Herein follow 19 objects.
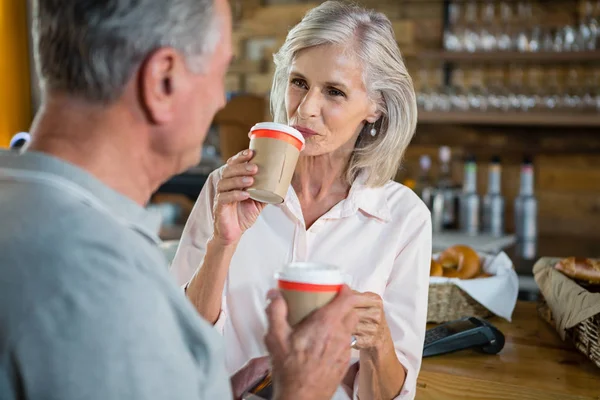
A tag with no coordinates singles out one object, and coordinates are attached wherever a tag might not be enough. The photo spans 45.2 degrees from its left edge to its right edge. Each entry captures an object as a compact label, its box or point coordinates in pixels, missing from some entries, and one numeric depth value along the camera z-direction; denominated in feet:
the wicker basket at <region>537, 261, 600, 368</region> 5.50
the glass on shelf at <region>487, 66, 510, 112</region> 14.17
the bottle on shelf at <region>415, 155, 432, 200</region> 14.43
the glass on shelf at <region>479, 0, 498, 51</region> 14.21
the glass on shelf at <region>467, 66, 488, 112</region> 14.29
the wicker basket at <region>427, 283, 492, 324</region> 6.70
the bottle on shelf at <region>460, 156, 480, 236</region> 13.71
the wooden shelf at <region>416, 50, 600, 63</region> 13.64
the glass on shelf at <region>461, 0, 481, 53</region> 14.39
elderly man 2.42
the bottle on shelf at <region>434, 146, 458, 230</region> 13.98
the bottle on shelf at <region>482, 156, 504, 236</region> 13.87
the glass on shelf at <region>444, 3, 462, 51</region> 14.59
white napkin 6.69
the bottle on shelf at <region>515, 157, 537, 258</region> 13.61
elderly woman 5.66
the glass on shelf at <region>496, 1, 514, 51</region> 14.14
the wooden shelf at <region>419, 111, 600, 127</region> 13.64
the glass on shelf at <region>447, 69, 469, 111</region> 14.44
